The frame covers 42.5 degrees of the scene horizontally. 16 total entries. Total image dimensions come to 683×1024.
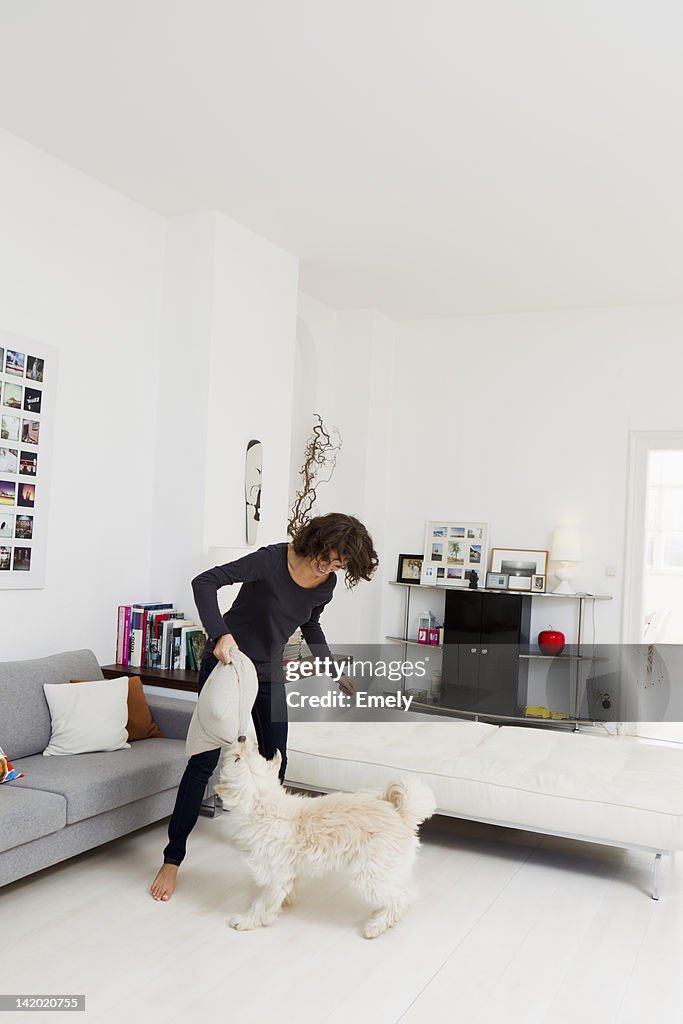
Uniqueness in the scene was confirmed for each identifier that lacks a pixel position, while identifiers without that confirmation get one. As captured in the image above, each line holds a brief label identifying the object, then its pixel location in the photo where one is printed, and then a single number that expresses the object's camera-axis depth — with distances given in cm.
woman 299
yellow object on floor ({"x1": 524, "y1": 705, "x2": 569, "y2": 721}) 625
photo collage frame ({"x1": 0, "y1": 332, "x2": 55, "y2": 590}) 404
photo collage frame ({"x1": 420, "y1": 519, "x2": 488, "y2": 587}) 666
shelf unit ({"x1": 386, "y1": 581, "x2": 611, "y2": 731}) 620
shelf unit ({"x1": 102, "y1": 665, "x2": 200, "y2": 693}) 422
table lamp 629
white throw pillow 360
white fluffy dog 280
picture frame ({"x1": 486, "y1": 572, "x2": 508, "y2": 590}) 645
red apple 621
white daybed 331
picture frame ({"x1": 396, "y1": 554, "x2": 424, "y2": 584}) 689
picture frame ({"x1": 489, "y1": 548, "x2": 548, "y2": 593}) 644
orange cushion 389
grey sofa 293
